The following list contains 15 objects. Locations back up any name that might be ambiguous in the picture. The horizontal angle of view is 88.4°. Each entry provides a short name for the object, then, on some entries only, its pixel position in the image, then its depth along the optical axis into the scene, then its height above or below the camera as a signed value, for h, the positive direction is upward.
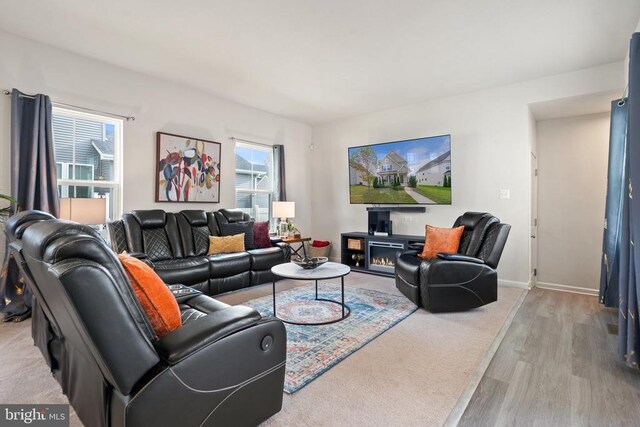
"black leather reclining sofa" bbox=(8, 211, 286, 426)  1.02 -0.54
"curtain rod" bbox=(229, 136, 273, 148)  5.10 +1.10
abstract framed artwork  4.27 +0.54
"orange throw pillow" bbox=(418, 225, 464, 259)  3.77 -0.36
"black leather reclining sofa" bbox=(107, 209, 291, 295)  3.56 -0.52
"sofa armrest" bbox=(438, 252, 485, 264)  3.24 -0.48
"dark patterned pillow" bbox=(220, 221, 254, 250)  4.39 -0.29
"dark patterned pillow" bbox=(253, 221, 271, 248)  4.64 -0.39
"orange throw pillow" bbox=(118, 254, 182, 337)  1.37 -0.38
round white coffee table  2.89 -0.58
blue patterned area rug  2.21 -1.02
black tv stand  4.87 -0.64
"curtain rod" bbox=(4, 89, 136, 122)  3.15 +1.09
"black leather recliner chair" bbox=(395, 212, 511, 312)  3.19 -0.67
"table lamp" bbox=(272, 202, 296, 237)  5.27 -0.01
